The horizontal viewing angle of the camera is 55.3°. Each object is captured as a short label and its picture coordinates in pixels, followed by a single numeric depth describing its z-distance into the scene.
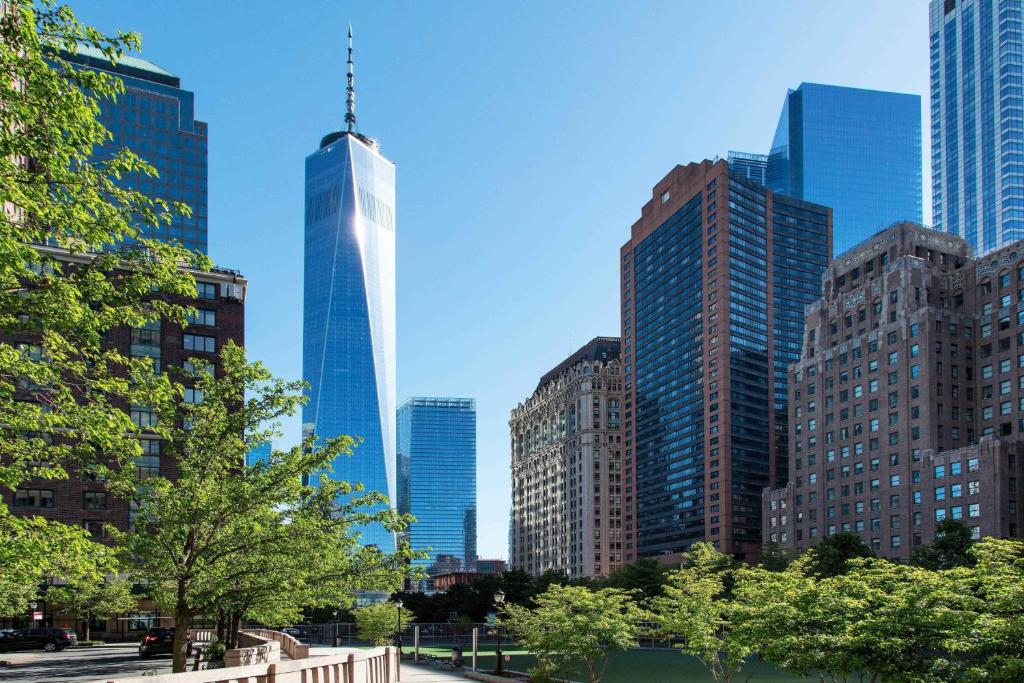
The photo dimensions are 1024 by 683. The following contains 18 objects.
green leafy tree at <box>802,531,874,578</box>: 98.31
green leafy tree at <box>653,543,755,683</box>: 39.00
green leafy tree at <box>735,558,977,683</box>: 27.61
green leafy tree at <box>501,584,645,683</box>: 46.09
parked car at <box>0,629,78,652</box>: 68.12
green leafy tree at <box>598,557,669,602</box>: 121.01
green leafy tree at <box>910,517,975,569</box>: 88.39
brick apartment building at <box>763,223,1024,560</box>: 119.31
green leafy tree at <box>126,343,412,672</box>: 25.59
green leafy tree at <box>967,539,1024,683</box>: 22.92
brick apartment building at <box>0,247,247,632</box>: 82.44
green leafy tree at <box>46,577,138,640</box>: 72.62
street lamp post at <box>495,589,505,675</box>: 54.00
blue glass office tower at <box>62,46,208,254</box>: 193.55
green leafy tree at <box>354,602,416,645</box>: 77.50
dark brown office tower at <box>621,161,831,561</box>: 183.50
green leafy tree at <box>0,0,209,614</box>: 14.68
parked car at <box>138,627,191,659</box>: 59.16
